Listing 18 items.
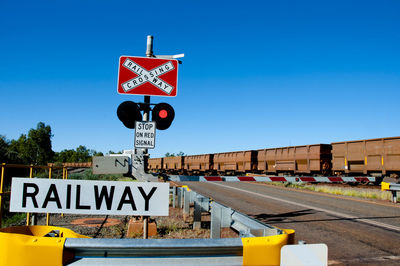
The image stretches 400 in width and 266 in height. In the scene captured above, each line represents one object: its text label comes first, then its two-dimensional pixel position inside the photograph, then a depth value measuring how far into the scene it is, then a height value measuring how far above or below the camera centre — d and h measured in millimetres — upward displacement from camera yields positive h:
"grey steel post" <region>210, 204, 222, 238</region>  5066 -1119
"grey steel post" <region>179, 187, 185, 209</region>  10098 -1522
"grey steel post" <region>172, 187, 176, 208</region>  10627 -1565
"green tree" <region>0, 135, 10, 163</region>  19797 +18
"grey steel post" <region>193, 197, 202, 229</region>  6969 -1331
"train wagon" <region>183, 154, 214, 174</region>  41312 -1291
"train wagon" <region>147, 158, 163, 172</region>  59006 -1959
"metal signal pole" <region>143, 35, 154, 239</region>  4676 +845
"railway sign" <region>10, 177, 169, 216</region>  2846 -417
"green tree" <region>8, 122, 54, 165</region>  77625 +1917
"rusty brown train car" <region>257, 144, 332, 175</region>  23156 -237
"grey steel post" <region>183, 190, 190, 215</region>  8646 -1385
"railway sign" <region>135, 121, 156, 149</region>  4461 +280
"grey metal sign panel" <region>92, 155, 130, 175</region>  3594 -145
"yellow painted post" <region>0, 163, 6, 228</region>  5637 -742
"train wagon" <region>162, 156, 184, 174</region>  49488 -1748
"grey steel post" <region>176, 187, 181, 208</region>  10422 -1335
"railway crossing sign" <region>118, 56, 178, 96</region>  4887 +1228
